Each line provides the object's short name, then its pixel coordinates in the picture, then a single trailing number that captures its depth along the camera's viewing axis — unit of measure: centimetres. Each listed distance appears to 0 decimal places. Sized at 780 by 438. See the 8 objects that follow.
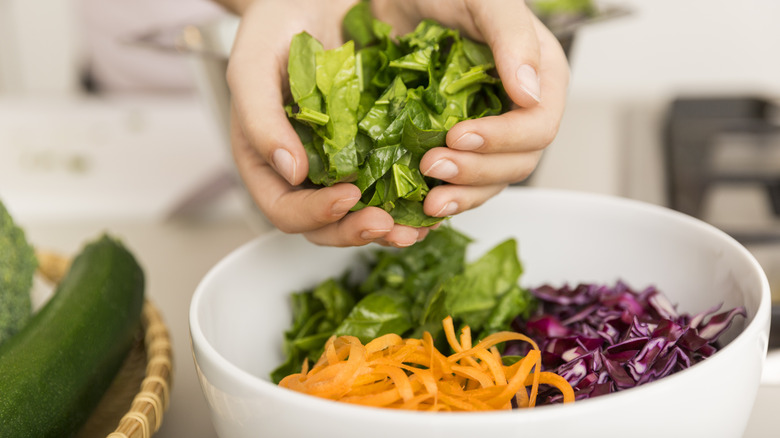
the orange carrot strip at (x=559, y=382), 54
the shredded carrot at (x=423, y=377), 51
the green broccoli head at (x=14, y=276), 74
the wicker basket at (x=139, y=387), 57
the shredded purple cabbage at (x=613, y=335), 57
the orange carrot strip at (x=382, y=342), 59
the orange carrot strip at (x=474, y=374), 55
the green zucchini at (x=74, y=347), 61
